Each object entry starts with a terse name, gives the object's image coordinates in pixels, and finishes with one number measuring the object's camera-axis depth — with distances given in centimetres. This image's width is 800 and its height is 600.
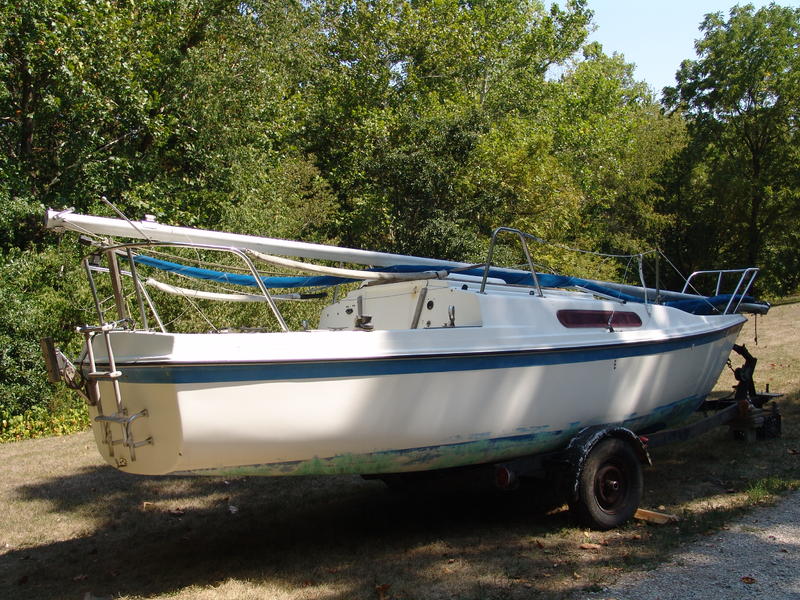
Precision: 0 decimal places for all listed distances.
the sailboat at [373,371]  421
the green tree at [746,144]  2670
